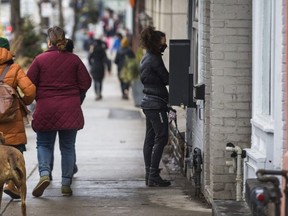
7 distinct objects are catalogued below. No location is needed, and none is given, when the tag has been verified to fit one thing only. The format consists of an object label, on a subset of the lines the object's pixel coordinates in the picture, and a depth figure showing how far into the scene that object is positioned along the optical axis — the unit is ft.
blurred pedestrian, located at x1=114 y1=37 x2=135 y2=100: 86.58
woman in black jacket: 38.52
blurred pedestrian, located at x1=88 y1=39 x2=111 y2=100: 90.22
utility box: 37.22
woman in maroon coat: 36.40
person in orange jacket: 34.47
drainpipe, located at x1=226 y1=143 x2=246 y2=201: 31.78
